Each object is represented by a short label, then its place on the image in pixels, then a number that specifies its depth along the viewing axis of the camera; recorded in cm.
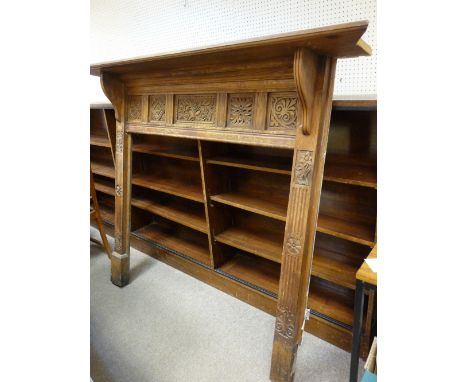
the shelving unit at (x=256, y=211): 159
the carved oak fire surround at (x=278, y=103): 108
